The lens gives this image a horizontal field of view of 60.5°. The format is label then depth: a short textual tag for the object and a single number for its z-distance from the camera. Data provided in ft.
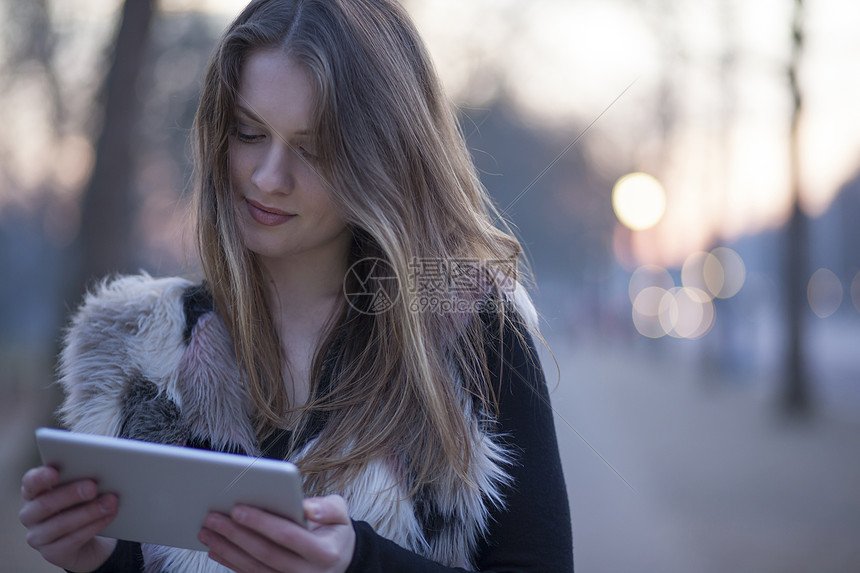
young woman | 5.42
